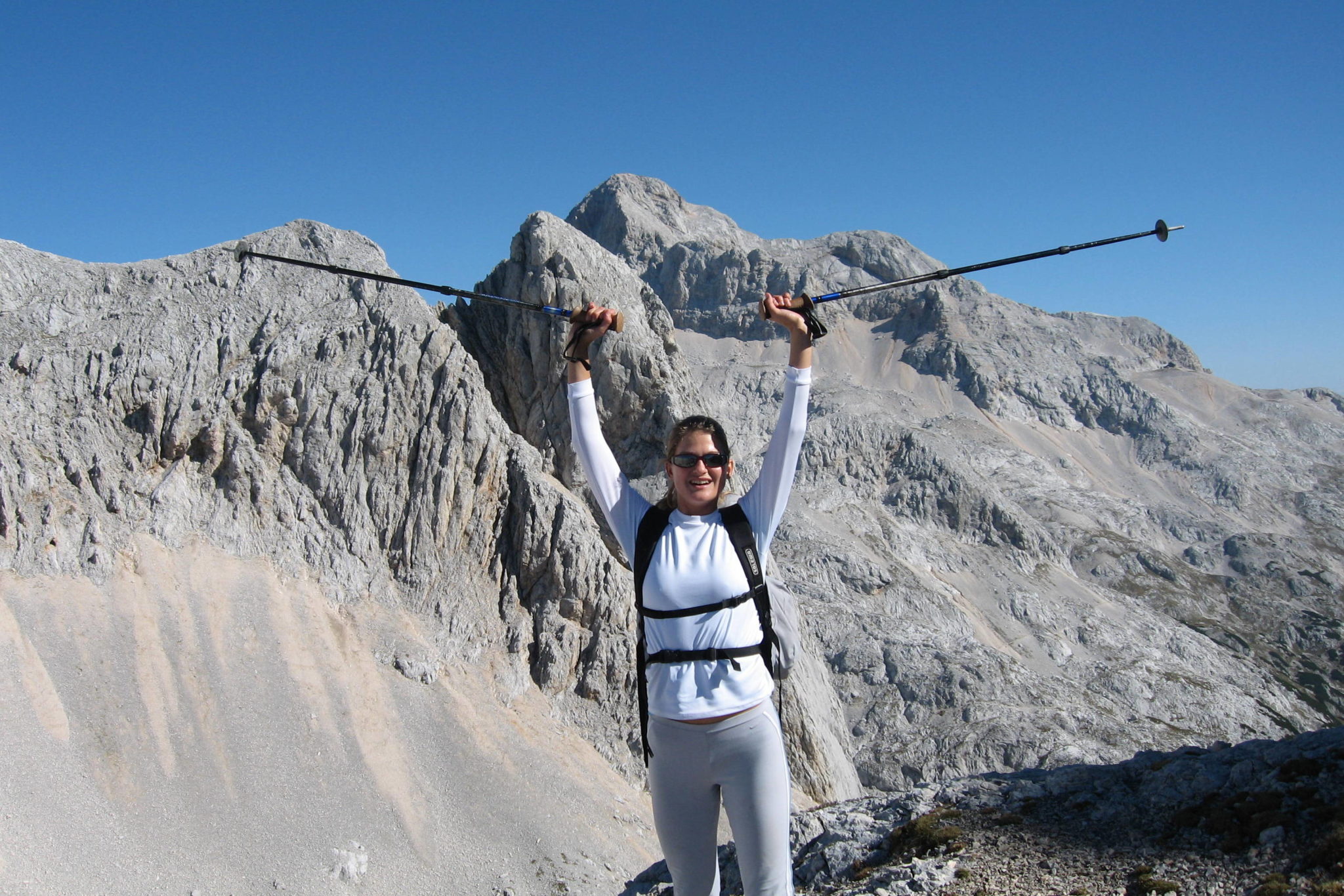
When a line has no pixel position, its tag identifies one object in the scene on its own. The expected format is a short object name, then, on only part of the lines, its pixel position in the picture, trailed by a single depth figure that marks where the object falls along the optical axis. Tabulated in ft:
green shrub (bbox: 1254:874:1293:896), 36.70
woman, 17.98
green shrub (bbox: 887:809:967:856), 45.39
